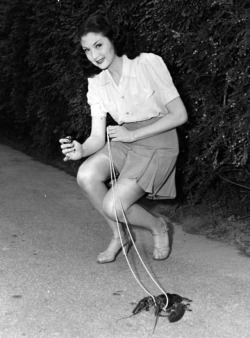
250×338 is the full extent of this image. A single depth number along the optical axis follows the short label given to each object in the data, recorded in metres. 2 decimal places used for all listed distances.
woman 3.63
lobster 3.07
